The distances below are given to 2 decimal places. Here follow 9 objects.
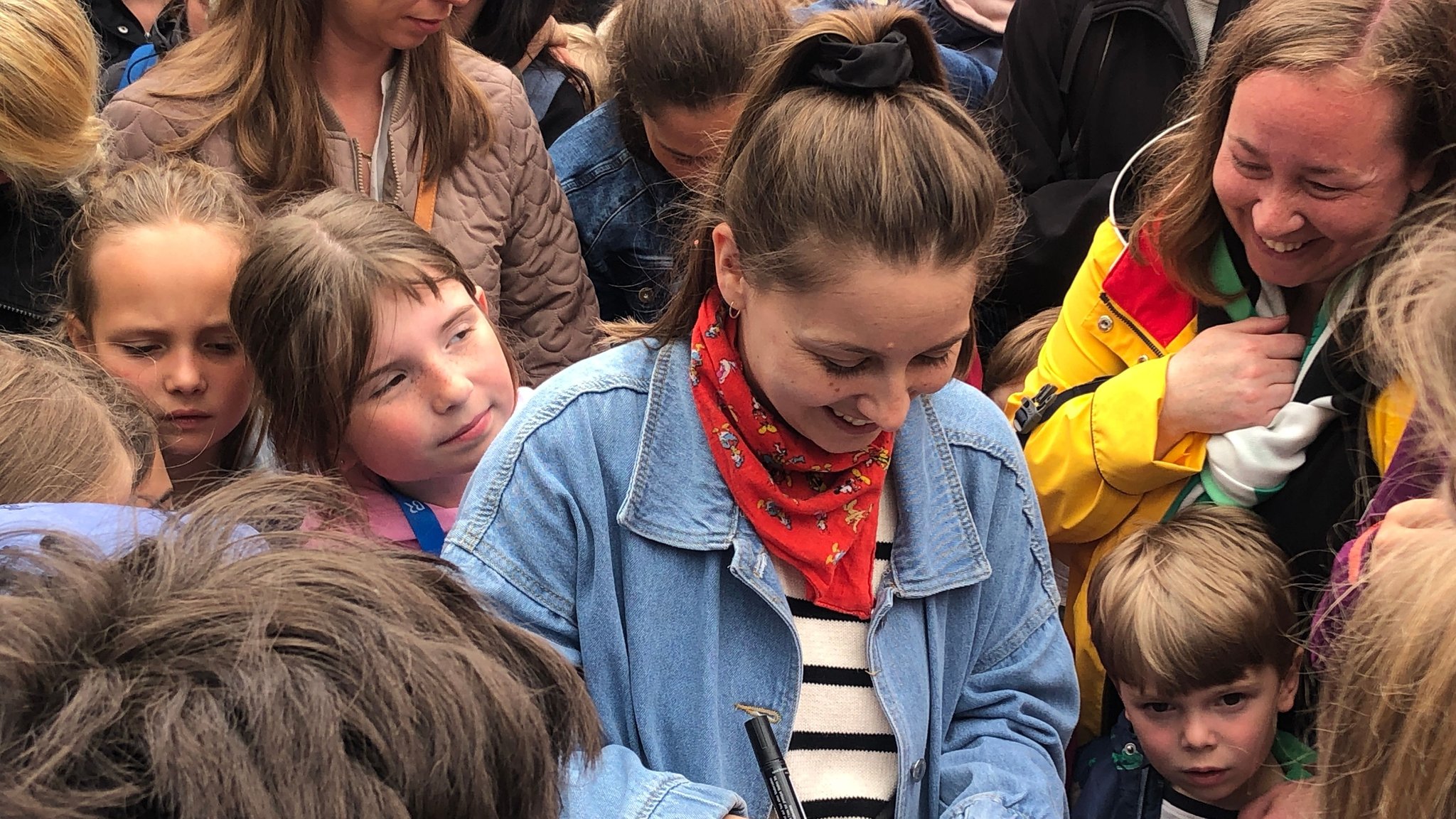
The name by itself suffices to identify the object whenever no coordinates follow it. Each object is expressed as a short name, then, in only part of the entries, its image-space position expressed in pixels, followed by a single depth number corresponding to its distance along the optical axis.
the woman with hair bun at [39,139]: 2.34
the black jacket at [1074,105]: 2.78
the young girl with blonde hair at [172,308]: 2.18
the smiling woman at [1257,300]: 1.99
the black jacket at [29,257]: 2.41
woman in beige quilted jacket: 2.54
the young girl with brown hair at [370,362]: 2.00
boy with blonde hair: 2.20
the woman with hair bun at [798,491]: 1.56
